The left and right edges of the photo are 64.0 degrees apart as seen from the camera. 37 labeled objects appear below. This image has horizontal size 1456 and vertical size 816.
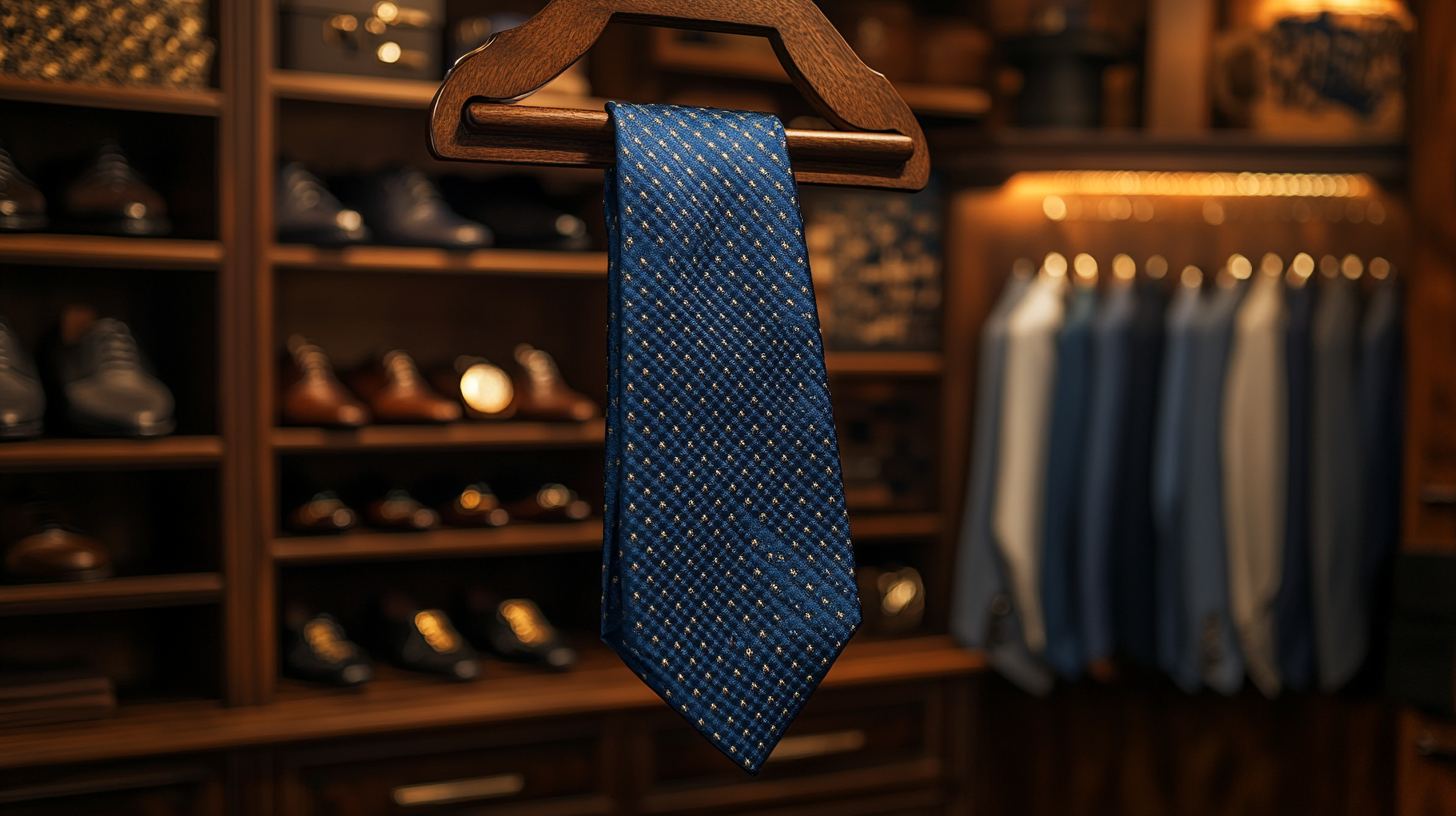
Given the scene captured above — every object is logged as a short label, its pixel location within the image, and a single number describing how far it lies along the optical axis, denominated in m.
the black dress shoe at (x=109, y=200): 1.79
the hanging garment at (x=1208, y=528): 2.16
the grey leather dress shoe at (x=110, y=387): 1.79
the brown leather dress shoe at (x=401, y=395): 2.01
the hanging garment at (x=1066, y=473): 2.25
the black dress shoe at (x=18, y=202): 1.73
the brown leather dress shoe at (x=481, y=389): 2.10
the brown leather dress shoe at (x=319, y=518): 1.96
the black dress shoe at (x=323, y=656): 1.98
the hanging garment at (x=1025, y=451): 2.24
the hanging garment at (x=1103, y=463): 2.21
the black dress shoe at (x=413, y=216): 1.99
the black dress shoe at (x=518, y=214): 2.08
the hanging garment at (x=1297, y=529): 2.19
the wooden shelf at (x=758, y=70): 2.20
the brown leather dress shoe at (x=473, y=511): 2.07
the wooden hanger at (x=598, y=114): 0.63
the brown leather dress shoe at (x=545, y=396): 2.09
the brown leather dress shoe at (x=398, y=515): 2.01
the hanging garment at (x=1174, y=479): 2.18
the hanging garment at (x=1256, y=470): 2.15
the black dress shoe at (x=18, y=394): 1.73
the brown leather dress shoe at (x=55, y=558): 1.77
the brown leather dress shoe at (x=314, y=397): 1.94
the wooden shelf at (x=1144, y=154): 2.17
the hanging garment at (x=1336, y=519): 2.14
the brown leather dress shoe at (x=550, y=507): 2.12
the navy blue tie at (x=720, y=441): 0.65
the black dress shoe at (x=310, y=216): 1.90
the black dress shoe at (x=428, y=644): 2.05
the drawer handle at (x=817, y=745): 2.20
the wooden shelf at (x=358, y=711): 1.78
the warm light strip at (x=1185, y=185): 2.32
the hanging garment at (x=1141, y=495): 2.25
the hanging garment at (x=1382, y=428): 2.14
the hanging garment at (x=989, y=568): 2.30
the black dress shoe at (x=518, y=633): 2.12
